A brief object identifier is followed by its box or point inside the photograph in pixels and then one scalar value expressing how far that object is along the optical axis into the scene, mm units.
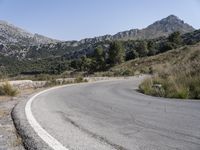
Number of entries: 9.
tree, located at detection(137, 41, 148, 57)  63596
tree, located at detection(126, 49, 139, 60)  64586
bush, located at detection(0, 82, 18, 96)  9850
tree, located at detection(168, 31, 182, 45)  59083
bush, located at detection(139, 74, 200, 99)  8090
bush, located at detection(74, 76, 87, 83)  19543
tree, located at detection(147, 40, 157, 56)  63563
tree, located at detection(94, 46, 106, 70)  58408
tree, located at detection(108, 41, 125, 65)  57646
